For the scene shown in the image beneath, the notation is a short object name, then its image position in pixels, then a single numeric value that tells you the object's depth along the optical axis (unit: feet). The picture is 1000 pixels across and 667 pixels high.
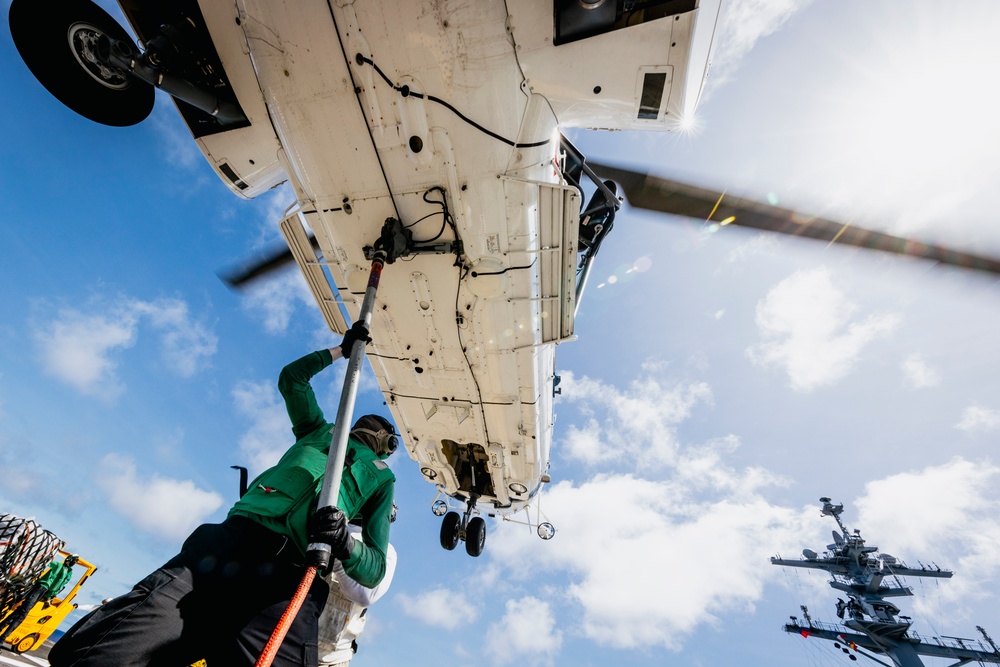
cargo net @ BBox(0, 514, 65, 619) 13.89
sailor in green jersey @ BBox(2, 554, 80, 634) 18.49
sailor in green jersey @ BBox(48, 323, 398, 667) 5.21
